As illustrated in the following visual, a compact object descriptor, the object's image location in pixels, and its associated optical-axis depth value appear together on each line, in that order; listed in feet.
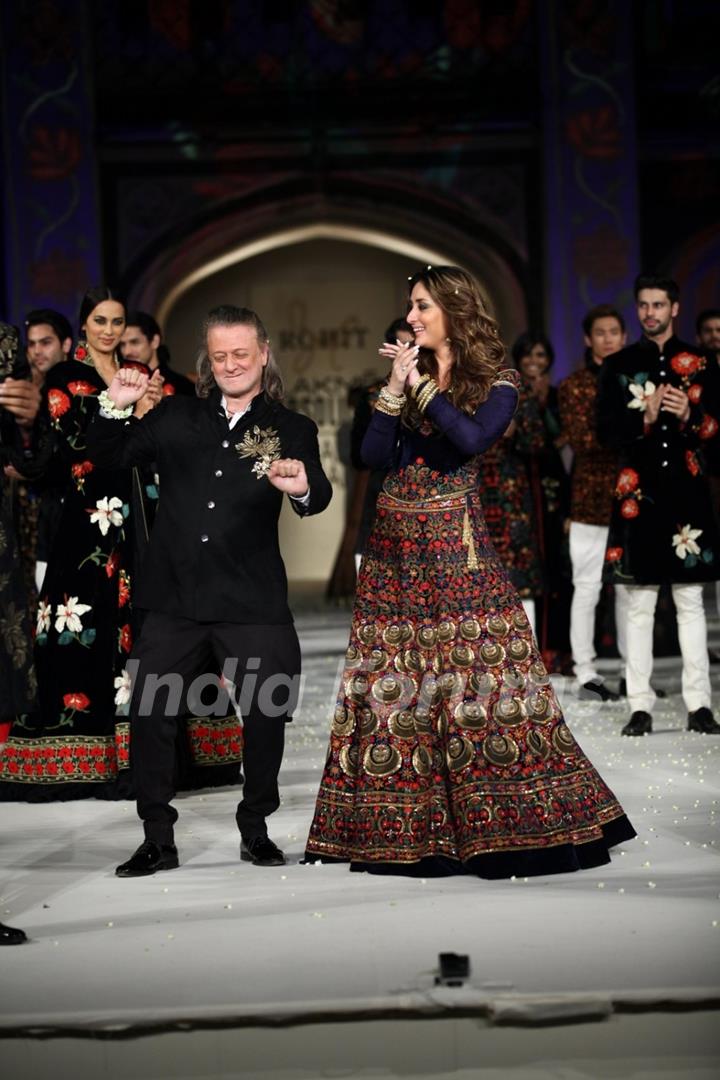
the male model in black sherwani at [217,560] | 26.04
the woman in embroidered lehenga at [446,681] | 25.79
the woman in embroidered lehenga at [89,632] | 33.35
